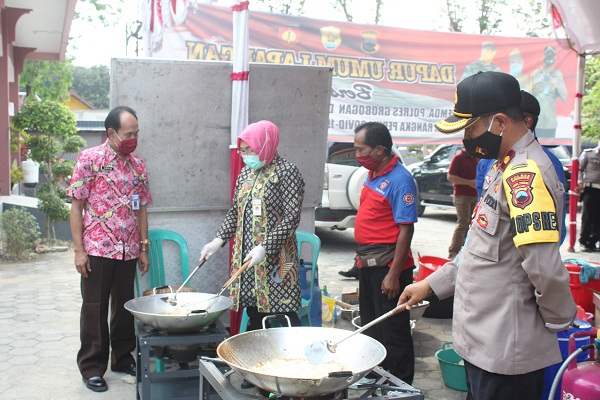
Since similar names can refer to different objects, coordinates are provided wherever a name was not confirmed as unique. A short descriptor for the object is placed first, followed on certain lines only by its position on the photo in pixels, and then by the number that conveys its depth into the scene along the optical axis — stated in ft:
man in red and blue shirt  13.03
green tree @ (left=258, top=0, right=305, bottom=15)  92.84
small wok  10.92
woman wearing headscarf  12.58
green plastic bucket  14.60
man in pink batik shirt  13.87
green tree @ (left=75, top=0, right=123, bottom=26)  63.87
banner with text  25.72
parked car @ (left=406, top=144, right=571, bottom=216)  46.60
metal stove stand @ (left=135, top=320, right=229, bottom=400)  11.25
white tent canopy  21.45
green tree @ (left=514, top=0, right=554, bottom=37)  77.28
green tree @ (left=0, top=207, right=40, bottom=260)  30.99
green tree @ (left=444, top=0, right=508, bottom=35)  90.89
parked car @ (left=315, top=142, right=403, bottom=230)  31.41
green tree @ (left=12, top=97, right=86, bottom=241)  33.88
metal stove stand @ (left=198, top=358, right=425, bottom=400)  7.30
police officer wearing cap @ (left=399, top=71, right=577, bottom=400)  6.95
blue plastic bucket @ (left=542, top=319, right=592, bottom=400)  12.23
